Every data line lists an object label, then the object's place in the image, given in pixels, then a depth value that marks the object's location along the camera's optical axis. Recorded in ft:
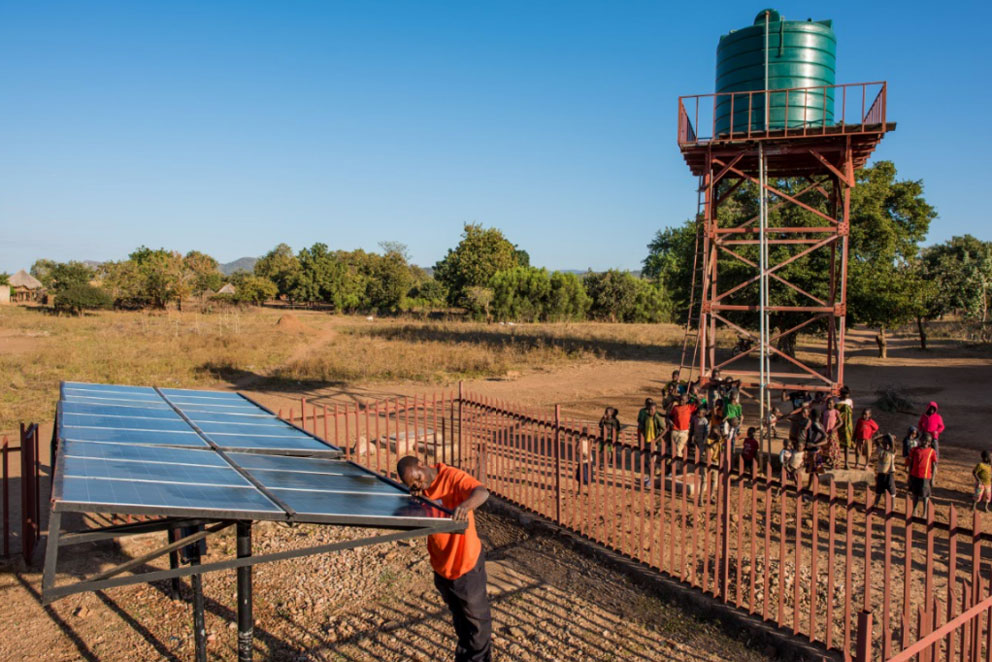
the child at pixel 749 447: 32.50
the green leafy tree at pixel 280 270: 234.58
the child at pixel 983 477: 29.48
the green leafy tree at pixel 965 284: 111.34
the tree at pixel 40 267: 275.22
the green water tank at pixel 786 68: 44.98
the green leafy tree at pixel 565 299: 168.96
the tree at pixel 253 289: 217.97
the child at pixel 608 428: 24.13
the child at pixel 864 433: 36.55
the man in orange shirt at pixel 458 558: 15.25
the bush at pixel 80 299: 149.38
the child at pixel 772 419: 37.86
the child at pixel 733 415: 38.14
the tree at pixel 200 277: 174.19
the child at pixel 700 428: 35.88
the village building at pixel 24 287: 217.36
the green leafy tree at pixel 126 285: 161.38
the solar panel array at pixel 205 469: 11.58
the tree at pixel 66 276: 154.10
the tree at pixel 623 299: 186.39
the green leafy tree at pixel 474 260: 199.52
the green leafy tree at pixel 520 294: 166.71
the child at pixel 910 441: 30.68
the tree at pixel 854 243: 76.74
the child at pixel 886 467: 30.25
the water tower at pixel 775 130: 44.73
